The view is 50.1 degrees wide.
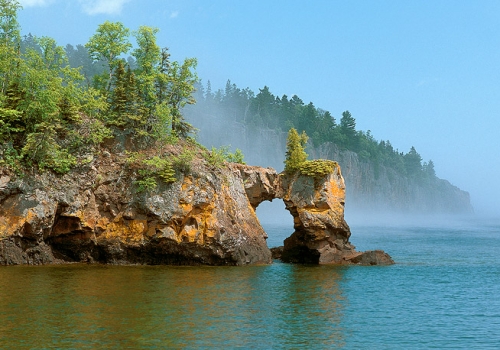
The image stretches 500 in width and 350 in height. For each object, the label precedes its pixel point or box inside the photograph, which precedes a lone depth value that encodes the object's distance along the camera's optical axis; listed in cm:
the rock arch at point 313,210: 5328
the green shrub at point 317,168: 5394
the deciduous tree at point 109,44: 5294
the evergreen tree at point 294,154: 5575
